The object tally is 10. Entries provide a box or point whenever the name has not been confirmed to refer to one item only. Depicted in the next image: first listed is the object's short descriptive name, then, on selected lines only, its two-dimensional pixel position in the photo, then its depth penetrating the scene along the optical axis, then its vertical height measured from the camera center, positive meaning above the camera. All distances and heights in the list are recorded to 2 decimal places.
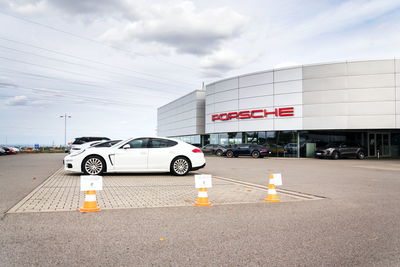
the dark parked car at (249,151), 31.78 -0.51
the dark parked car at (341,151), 29.91 -0.47
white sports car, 11.99 -0.45
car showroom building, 30.44 +3.77
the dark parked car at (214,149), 34.91 -0.41
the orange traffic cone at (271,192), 7.48 -1.03
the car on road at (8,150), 39.41 -0.57
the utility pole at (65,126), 66.51 +3.83
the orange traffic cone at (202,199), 6.83 -1.08
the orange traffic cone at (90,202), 6.03 -1.02
